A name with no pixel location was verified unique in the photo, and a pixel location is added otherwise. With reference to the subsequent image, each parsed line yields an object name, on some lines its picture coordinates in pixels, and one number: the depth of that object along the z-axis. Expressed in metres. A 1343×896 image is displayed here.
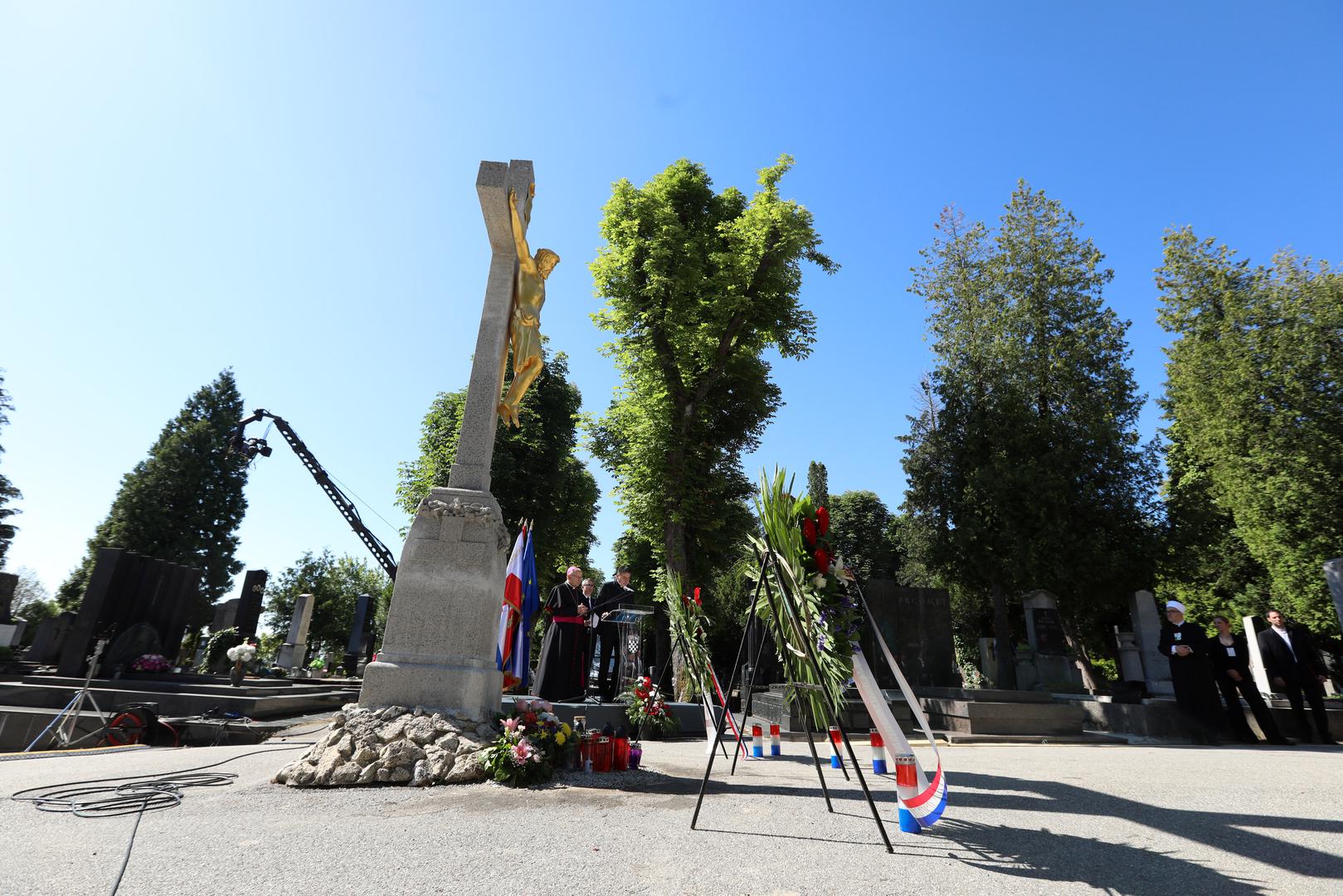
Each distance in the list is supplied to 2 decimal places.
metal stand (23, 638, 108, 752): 8.44
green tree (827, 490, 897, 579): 37.69
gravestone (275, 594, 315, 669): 22.33
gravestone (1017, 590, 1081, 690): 18.44
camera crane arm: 24.27
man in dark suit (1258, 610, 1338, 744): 9.77
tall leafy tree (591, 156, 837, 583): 15.30
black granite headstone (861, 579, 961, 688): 13.96
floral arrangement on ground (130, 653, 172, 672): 13.72
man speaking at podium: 8.85
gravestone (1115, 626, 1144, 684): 17.17
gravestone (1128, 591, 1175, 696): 16.27
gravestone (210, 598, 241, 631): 23.09
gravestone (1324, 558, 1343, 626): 10.37
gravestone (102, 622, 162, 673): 13.69
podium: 9.20
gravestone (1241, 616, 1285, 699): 12.75
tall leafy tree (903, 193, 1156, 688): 18.47
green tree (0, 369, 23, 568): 31.41
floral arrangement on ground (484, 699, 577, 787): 5.02
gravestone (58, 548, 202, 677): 13.33
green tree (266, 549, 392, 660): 39.31
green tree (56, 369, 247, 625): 36.25
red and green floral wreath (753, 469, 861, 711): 4.30
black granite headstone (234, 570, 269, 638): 21.98
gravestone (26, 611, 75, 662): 18.62
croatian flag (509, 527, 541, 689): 8.97
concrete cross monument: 5.78
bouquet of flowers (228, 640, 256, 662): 12.36
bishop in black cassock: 8.61
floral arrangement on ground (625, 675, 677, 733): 7.76
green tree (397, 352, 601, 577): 22.27
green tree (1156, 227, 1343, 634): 15.38
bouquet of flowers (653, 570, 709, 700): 8.59
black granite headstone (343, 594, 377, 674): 23.70
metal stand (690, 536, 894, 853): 3.39
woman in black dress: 9.84
